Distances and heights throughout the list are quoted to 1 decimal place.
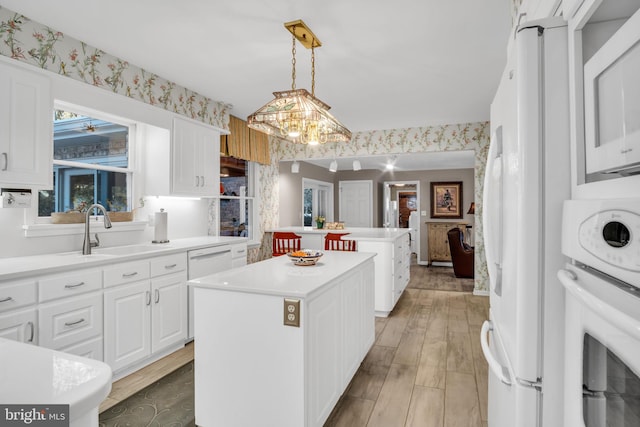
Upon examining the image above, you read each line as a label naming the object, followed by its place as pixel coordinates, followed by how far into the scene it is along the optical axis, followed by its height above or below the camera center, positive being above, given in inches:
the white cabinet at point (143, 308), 99.0 -28.6
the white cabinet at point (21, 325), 75.1 -24.0
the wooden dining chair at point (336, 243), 170.6 -13.2
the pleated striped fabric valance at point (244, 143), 183.4 +39.4
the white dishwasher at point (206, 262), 127.9 -17.8
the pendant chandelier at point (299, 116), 91.3 +27.0
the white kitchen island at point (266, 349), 65.9 -26.2
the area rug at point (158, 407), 81.5 -47.2
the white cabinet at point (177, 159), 136.3 +22.1
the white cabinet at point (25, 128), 88.3 +22.4
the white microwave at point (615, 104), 22.9 +8.1
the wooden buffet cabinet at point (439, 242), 319.0 -23.7
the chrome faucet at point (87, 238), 106.6 -7.2
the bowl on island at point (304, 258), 93.9 -11.3
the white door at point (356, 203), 357.1 +12.4
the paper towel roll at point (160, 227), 136.6 -4.7
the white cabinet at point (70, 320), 83.2 -26.1
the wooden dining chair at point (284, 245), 185.0 -15.5
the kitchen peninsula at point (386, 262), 165.6 -22.6
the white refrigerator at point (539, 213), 34.6 +0.3
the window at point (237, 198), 191.0 +9.6
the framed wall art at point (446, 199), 328.2 +15.2
